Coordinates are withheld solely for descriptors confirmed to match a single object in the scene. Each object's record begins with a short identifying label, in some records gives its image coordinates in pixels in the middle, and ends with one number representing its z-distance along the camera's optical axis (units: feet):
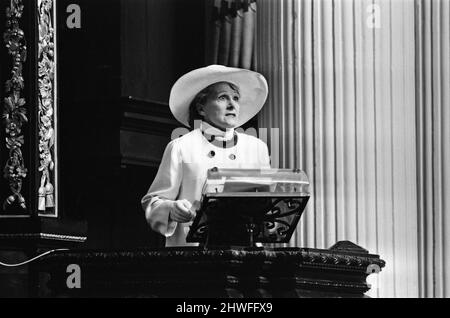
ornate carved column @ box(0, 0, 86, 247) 43.11
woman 40.22
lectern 34.91
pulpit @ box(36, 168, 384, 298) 35.17
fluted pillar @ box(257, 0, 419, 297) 46.80
